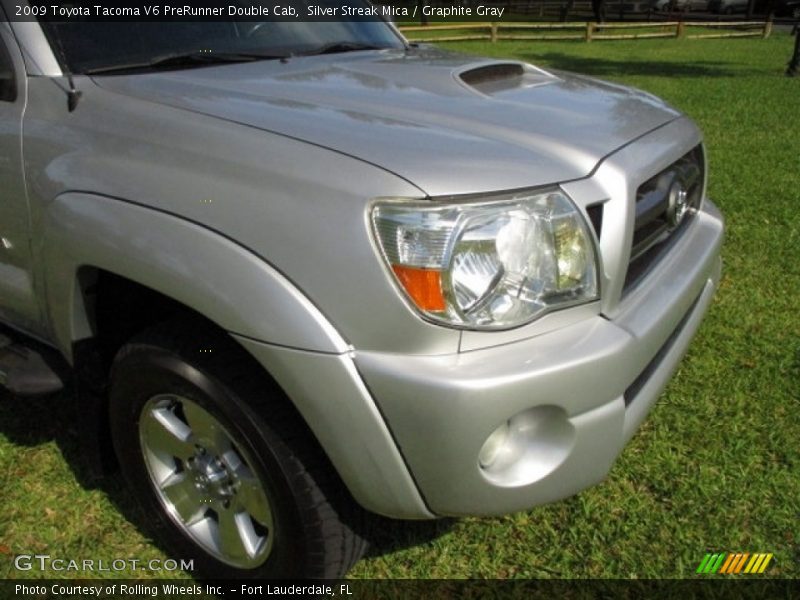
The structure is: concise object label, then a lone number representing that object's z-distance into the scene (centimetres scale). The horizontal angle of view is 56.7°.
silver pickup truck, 158
